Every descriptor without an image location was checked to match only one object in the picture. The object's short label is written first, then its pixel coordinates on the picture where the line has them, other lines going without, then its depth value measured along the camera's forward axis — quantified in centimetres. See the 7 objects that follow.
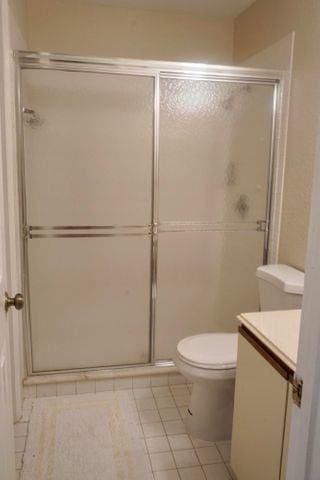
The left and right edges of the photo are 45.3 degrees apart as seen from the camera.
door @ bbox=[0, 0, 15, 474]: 112
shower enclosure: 217
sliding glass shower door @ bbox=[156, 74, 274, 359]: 232
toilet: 185
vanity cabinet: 122
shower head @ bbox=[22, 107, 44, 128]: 209
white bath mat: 173
